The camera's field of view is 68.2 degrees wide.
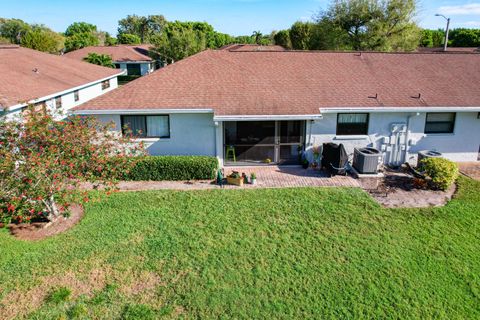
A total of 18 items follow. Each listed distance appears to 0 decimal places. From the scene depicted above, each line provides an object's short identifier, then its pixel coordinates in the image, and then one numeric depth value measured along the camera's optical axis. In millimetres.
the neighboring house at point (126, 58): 52125
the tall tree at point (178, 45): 43844
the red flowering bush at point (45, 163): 9312
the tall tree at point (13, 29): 92294
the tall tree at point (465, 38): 56969
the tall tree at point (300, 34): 50625
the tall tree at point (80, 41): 61866
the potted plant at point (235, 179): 13953
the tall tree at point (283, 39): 60422
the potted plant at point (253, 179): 14082
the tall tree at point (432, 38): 62188
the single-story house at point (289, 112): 15217
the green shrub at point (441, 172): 13453
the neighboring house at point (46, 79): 18375
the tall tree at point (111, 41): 91900
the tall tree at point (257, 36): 86375
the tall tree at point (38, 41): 46656
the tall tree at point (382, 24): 33375
